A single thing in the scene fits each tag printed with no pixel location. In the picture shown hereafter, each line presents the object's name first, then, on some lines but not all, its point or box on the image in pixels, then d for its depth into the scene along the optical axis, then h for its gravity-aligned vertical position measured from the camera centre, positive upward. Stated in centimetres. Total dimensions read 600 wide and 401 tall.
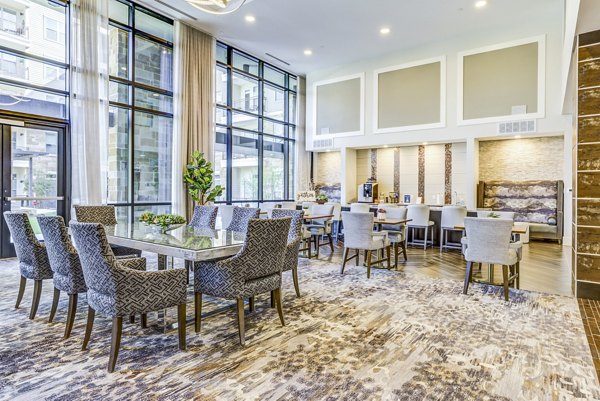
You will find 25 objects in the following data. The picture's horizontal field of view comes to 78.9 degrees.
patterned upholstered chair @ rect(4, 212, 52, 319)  334 -51
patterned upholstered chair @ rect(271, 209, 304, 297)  387 -47
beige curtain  788 +214
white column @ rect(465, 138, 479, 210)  873 +59
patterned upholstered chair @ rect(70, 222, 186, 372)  246 -61
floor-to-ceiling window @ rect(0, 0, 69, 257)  579 +147
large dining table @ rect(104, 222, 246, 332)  281 -39
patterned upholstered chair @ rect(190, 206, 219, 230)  503 -27
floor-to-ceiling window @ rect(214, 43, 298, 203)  933 +195
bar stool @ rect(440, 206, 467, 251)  732 -40
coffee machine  1045 +17
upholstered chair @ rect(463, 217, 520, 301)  410 -54
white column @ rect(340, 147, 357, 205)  1085 +65
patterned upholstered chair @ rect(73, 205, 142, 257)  444 -26
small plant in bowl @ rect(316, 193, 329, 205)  1014 -4
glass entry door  588 +42
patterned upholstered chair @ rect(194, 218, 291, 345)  287 -58
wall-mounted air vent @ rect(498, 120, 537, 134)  797 +160
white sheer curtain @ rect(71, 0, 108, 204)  628 +177
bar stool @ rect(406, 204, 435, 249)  768 -42
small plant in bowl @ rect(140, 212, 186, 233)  387 -26
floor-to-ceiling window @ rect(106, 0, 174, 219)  702 +176
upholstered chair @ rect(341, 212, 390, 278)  518 -55
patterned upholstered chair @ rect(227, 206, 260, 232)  471 -25
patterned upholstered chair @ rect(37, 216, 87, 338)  295 -51
